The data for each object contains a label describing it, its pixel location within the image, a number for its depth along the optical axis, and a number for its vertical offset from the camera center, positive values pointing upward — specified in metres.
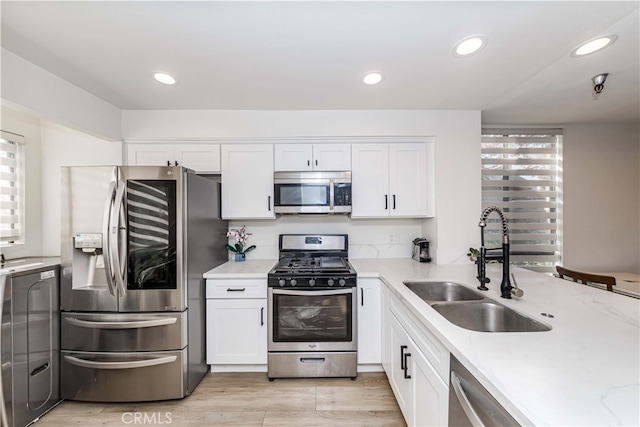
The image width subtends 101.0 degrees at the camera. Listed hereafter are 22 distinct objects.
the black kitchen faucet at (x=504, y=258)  1.56 -0.29
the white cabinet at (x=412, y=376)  1.21 -0.92
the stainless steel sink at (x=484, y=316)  1.33 -0.58
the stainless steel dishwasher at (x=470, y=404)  0.85 -0.68
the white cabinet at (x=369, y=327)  2.29 -0.99
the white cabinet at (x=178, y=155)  2.59 +0.59
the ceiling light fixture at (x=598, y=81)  1.92 +0.96
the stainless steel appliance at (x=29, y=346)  1.65 -0.88
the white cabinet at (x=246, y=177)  2.63 +0.37
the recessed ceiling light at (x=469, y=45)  1.50 +0.99
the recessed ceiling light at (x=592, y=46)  1.51 +0.99
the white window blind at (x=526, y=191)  2.99 +0.23
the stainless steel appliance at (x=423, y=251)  2.71 -0.40
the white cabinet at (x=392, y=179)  2.66 +0.34
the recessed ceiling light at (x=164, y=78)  1.88 +1.00
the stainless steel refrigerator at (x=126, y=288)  1.92 -0.55
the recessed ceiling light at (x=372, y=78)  1.88 +0.99
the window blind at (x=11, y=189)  2.28 +0.24
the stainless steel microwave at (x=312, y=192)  2.54 +0.21
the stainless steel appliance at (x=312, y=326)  2.21 -0.95
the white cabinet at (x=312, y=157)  2.63 +0.57
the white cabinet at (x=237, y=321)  2.27 -0.93
